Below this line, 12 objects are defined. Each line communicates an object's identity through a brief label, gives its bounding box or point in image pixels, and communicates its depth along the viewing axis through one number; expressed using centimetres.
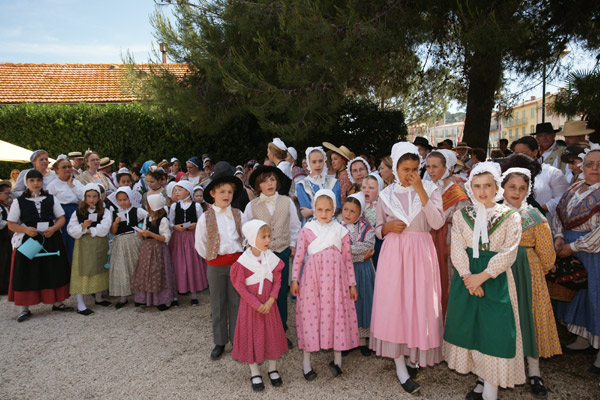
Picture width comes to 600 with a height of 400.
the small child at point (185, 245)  554
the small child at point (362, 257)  384
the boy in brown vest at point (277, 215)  409
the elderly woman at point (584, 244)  345
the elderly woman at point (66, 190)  581
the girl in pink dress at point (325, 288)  341
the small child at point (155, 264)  522
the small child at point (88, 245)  529
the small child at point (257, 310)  334
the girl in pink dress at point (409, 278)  319
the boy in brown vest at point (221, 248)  389
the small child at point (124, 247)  540
